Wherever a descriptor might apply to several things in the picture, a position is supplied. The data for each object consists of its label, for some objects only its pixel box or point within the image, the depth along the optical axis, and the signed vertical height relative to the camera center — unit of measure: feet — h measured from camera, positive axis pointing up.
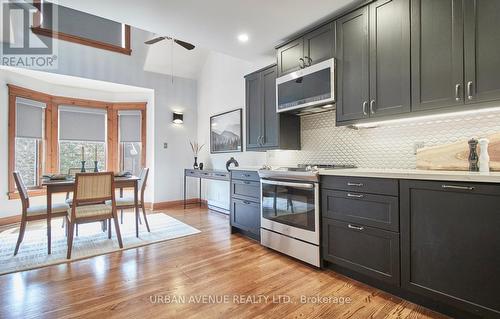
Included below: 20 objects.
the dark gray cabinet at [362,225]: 6.15 -1.85
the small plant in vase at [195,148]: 19.51 +0.95
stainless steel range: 7.88 -1.89
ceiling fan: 13.63 +6.61
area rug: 8.57 -3.52
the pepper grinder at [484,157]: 5.60 +0.02
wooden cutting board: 5.75 +0.06
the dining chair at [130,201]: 11.54 -1.97
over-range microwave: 8.34 +2.61
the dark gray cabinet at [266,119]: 10.74 +1.84
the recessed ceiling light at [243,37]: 9.74 +4.99
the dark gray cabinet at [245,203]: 10.53 -2.00
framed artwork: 15.44 +1.86
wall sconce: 18.52 +3.20
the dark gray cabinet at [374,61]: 6.72 +2.93
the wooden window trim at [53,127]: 13.69 +2.24
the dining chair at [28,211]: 9.12 -1.95
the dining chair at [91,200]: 9.09 -1.54
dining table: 9.26 -1.04
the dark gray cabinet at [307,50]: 8.42 +4.12
